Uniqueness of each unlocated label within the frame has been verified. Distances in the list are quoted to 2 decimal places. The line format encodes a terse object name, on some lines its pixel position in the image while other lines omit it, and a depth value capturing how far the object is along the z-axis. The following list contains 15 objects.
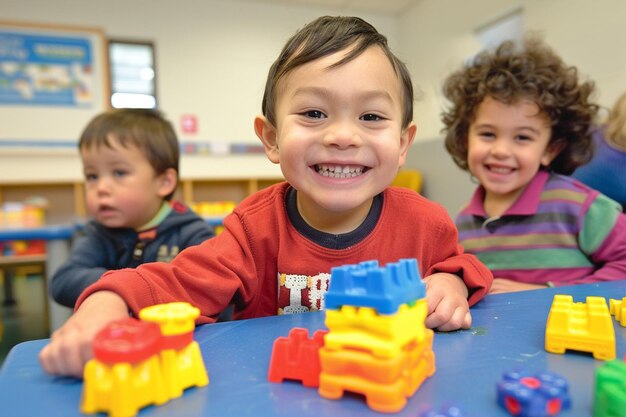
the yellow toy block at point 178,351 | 0.42
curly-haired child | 1.13
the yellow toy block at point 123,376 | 0.39
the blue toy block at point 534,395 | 0.36
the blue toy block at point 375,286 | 0.41
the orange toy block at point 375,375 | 0.39
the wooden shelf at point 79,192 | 4.01
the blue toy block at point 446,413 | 0.34
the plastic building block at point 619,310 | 0.59
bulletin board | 3.94
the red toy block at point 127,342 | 0.39
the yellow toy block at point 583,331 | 0.49
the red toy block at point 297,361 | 0.44
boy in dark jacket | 1.24
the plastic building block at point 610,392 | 0.35
